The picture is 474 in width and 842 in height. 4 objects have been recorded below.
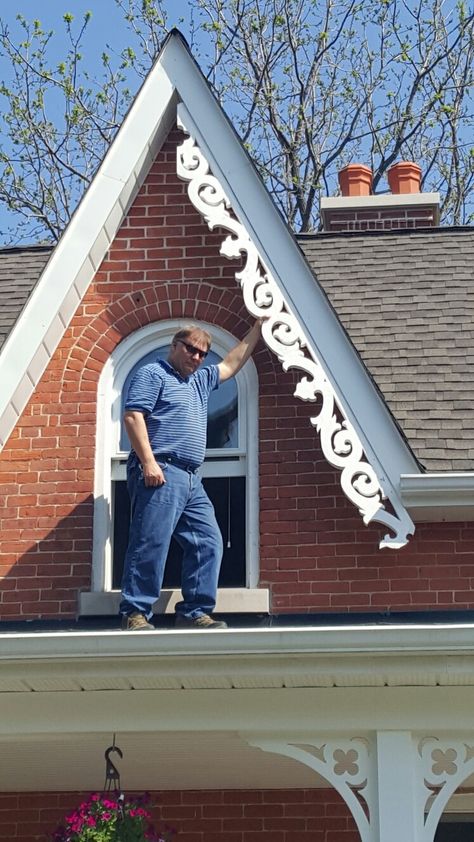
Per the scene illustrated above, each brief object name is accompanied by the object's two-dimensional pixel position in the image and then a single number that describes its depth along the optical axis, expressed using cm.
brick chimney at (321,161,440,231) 1233
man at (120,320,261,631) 784
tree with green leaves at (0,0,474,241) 2091
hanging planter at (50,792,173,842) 732
